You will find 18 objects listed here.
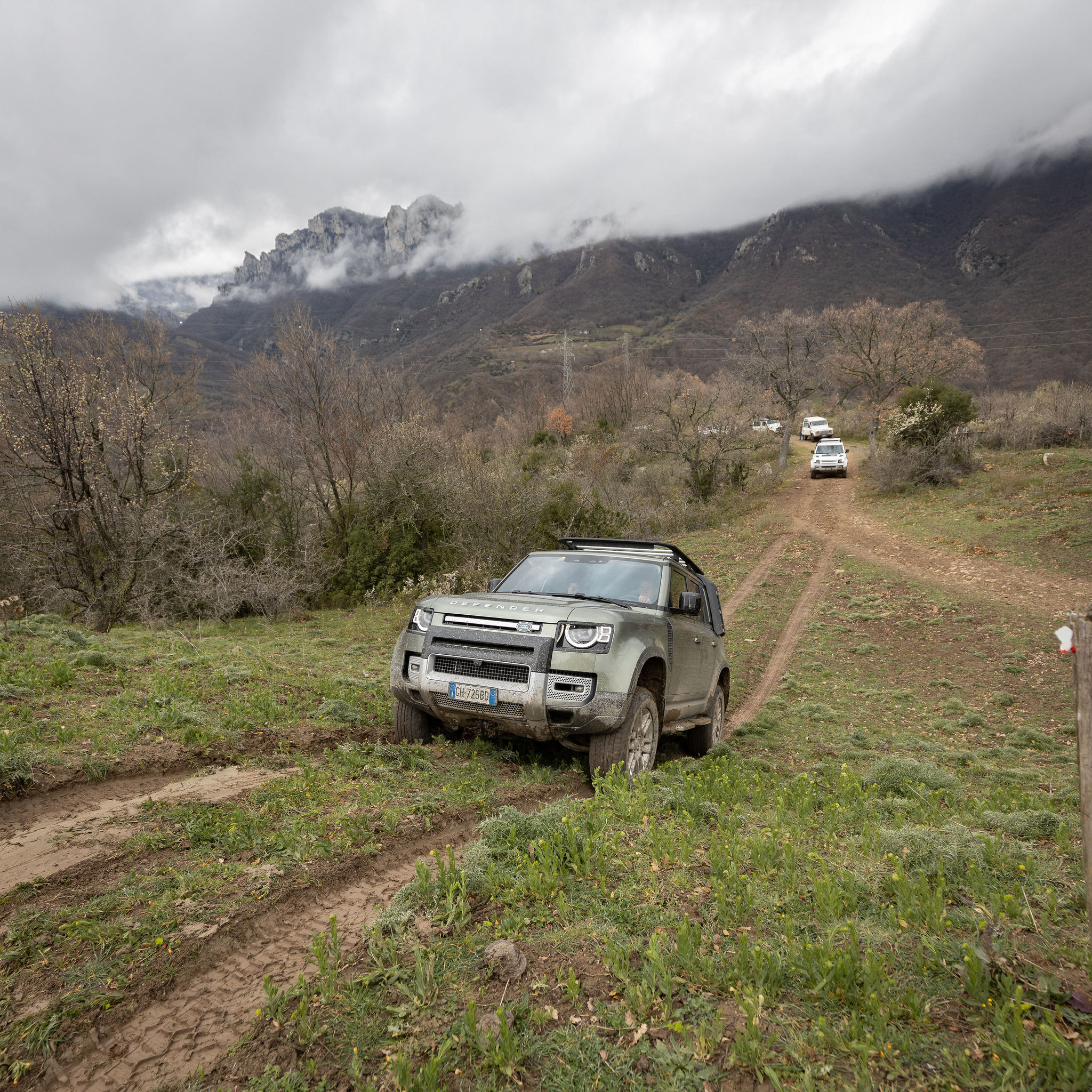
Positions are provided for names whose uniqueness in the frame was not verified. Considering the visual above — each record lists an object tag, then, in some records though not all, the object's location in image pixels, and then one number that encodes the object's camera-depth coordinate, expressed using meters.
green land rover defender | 4.81
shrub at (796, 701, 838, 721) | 8.98
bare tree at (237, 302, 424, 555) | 23.36
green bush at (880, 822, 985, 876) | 3.39
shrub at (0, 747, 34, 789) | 3.99
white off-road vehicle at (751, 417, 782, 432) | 33.06
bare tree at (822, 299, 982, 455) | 37.16
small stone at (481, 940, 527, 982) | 2.56
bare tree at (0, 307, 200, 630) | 13.48
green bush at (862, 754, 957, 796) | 5.55
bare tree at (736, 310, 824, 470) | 37.69
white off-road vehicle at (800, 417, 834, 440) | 49.09
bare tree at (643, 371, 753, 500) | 29.12
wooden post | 1.96
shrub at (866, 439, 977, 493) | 26.39
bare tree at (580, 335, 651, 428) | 55.88
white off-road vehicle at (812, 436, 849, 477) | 33.81
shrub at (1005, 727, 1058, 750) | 7.70
